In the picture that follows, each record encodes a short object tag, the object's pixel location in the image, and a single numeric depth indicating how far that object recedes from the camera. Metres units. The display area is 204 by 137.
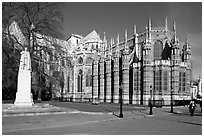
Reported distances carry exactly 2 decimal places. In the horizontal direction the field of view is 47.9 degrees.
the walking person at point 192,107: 18.38
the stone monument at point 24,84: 17.34
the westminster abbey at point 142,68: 39.56
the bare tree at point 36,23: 23.03
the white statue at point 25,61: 17.73
